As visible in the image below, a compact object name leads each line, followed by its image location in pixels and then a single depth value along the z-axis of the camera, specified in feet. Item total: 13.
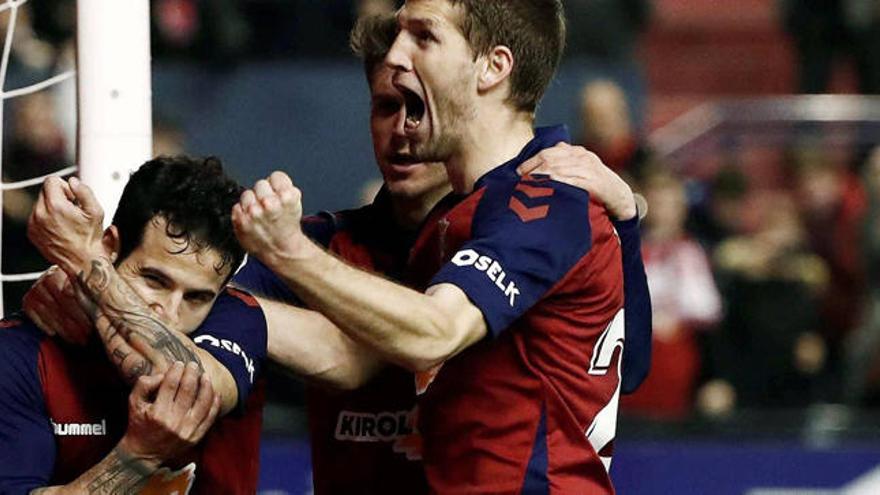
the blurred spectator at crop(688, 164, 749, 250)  65.05
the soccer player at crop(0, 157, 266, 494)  27.14
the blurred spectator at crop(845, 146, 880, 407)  62.59
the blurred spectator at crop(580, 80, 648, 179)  65.05
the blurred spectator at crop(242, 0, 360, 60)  79.97
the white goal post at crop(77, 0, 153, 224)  31.30
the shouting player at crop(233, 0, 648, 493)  25.99
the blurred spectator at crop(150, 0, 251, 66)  78.23
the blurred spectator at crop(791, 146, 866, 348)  65.26
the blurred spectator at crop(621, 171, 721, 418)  59.36
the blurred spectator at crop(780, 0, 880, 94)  82.84
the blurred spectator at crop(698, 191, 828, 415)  60.85
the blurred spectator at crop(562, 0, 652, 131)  81.71
